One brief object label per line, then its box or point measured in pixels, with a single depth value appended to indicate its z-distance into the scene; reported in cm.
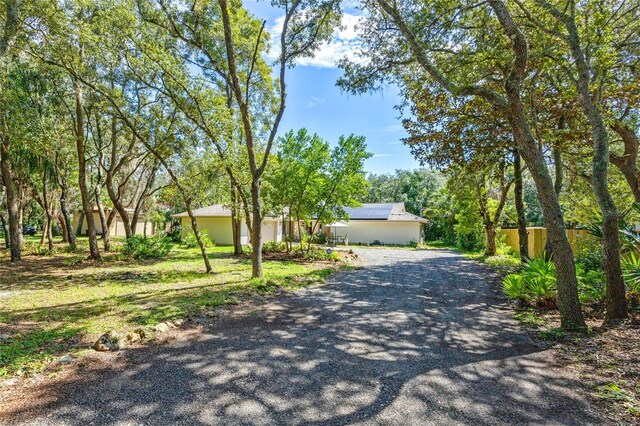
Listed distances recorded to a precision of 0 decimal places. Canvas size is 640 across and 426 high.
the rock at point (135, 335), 441
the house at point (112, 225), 3090
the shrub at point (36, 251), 1459
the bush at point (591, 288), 614
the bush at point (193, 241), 2016
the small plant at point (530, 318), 547
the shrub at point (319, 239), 2616
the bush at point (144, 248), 1441
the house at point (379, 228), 2775
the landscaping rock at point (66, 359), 374
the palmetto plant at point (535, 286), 638
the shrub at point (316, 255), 1516
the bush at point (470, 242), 2142
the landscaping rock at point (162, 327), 485
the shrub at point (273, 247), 1805
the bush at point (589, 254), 907
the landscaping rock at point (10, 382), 323
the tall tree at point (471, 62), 502
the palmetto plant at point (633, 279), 513
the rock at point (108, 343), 411
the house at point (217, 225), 2248
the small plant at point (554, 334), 472
